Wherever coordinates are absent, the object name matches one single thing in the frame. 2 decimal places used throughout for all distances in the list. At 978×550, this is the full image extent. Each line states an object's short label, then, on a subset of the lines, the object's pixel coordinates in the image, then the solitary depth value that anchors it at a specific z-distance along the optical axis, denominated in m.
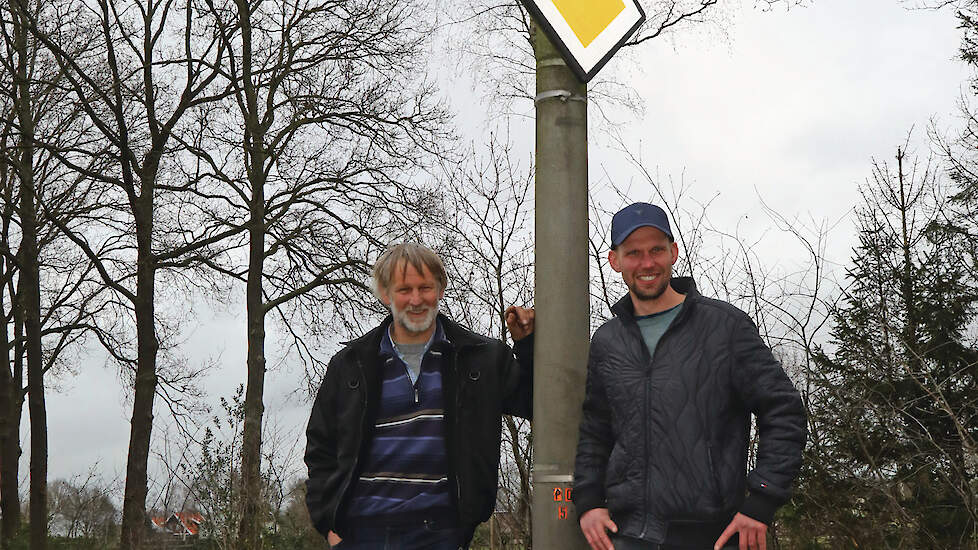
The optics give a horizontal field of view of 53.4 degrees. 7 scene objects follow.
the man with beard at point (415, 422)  2.86
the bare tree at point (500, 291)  6.32
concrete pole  2.26
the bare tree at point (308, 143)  15.24
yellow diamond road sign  2.32
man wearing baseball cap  2.33
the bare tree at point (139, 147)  14.11
